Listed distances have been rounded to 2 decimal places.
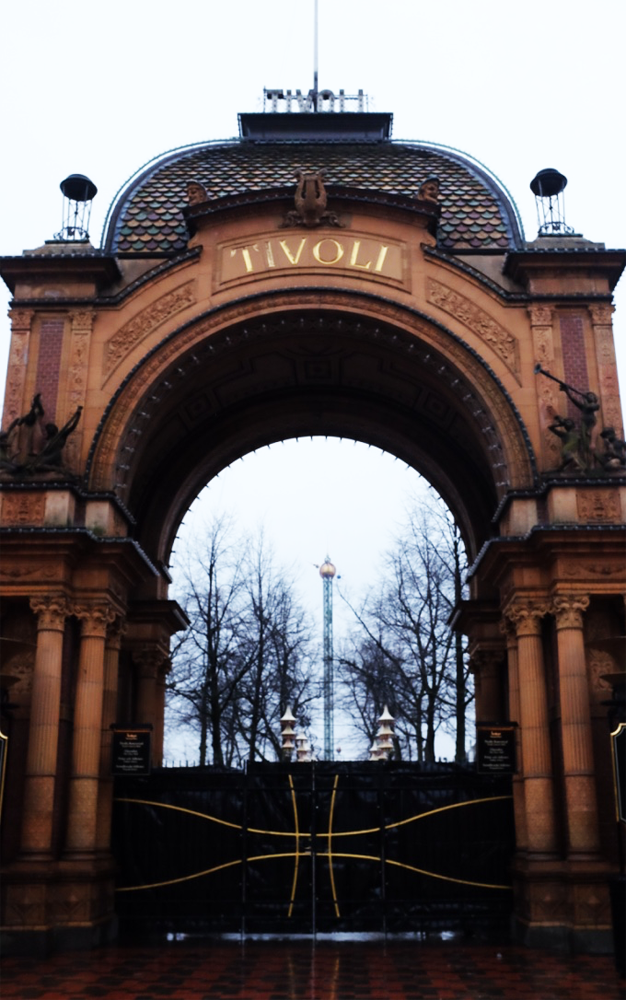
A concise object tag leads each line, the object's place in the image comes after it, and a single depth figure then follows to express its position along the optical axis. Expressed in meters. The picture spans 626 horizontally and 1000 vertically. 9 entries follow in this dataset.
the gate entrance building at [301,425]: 15.44
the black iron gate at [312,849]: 16.33
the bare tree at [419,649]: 29.64
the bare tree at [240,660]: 32.28
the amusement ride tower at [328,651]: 44.12
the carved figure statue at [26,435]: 17.11
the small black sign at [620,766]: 13.06
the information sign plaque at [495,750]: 16.28
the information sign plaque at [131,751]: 16.42
